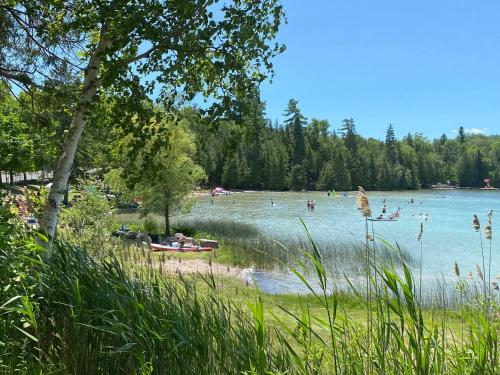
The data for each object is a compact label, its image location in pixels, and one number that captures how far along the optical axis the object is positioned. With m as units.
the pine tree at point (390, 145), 132.50
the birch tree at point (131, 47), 4.31
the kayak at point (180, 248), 20.11
